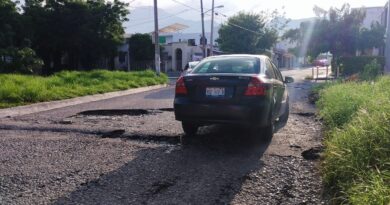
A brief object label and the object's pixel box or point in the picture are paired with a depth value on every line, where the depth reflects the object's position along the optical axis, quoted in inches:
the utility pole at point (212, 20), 1605.6
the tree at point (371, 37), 1246.3
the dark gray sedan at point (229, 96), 239.0
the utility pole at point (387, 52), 614.1
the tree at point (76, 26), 1279.5
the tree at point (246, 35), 2033.7
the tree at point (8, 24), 984.9
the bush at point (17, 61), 901.8
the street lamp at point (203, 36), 1562.5
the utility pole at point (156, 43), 948.0
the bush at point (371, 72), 571.9
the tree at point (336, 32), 1246.3
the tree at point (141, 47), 1705.2
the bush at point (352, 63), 1079.0
